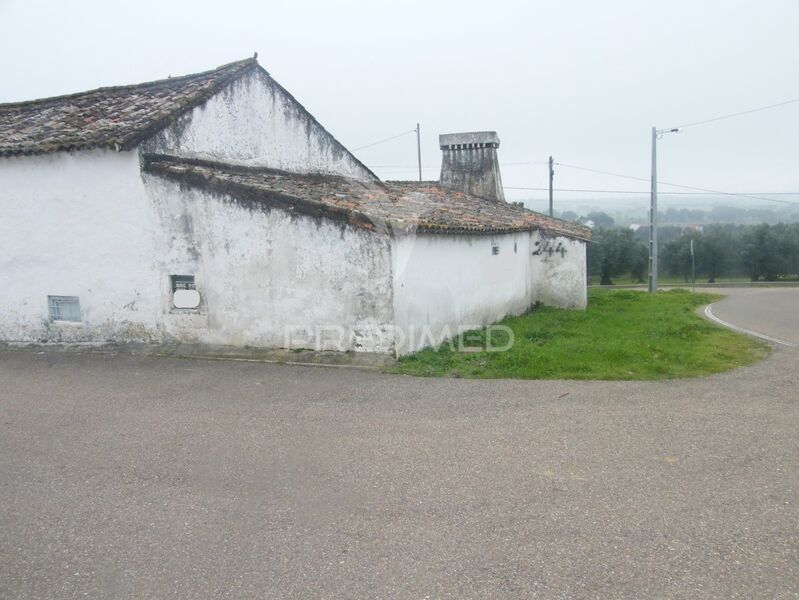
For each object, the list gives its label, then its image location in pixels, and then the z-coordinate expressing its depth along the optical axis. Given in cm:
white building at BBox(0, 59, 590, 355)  997
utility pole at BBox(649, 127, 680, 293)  2898
